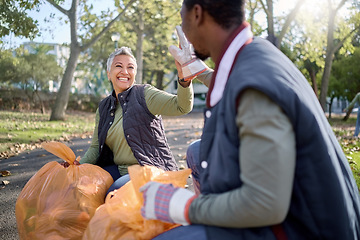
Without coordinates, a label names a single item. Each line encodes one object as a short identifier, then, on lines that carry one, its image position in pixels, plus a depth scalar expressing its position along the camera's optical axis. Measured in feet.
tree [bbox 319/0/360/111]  51.47
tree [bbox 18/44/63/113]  65.82
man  3.61
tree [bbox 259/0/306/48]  39.81
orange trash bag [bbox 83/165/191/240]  5.37
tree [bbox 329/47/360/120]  74.18
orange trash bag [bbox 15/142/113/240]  7.46
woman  9.36
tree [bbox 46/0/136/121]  44.57
